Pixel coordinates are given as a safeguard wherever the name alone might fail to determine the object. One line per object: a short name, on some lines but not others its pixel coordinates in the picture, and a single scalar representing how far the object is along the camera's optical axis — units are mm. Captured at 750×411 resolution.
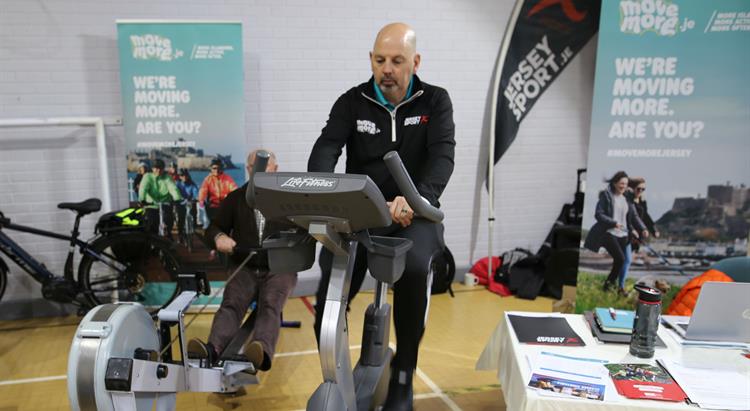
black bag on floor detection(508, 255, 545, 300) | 4590
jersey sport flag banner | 4824
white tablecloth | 1631
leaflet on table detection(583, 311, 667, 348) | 2061
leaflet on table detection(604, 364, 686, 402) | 1657
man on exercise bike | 2266
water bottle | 1930
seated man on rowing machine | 2725
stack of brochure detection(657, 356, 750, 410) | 1622
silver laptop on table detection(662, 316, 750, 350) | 2027
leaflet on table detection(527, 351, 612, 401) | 1677
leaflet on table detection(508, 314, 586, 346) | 2039
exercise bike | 1579
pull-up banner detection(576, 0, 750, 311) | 3447
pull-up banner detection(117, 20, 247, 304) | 3811
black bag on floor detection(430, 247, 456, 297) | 4586
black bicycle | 3777
